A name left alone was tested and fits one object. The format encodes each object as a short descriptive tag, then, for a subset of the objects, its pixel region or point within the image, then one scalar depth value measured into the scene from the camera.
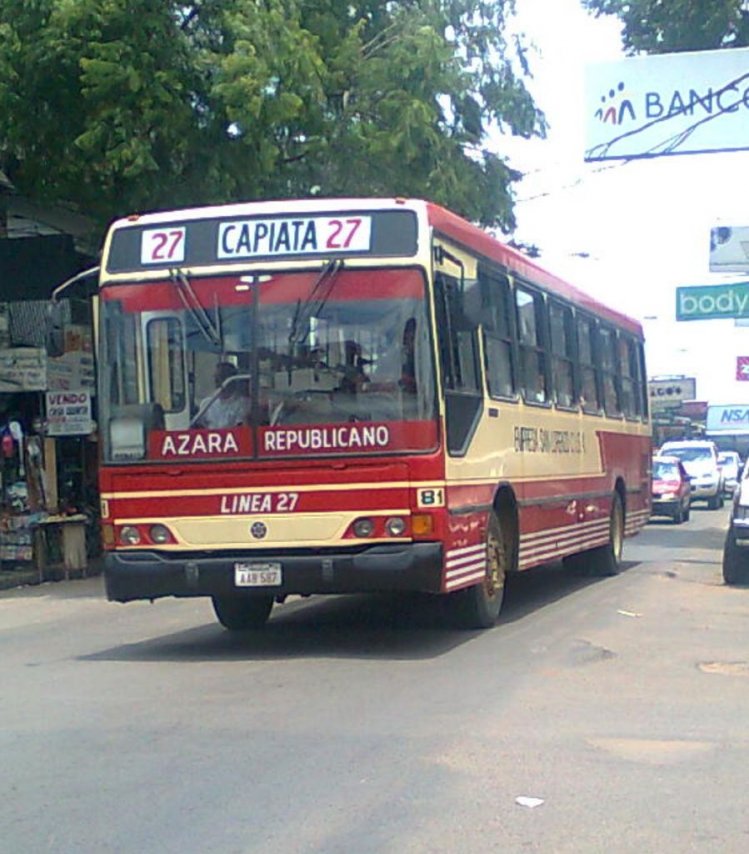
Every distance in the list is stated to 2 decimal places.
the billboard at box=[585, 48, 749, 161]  19.41
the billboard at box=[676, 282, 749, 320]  28.56
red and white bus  10.62
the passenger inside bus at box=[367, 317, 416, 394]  10.58
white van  41.78
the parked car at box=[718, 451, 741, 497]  47.88
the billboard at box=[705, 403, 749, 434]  67.75
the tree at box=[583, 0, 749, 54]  22.80
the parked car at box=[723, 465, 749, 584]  16.69
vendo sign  20.11
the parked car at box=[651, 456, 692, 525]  33.81
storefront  19.80
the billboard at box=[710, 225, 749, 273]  26.34
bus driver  10.75
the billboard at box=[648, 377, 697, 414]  75.44
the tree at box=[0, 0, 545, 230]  16.94
